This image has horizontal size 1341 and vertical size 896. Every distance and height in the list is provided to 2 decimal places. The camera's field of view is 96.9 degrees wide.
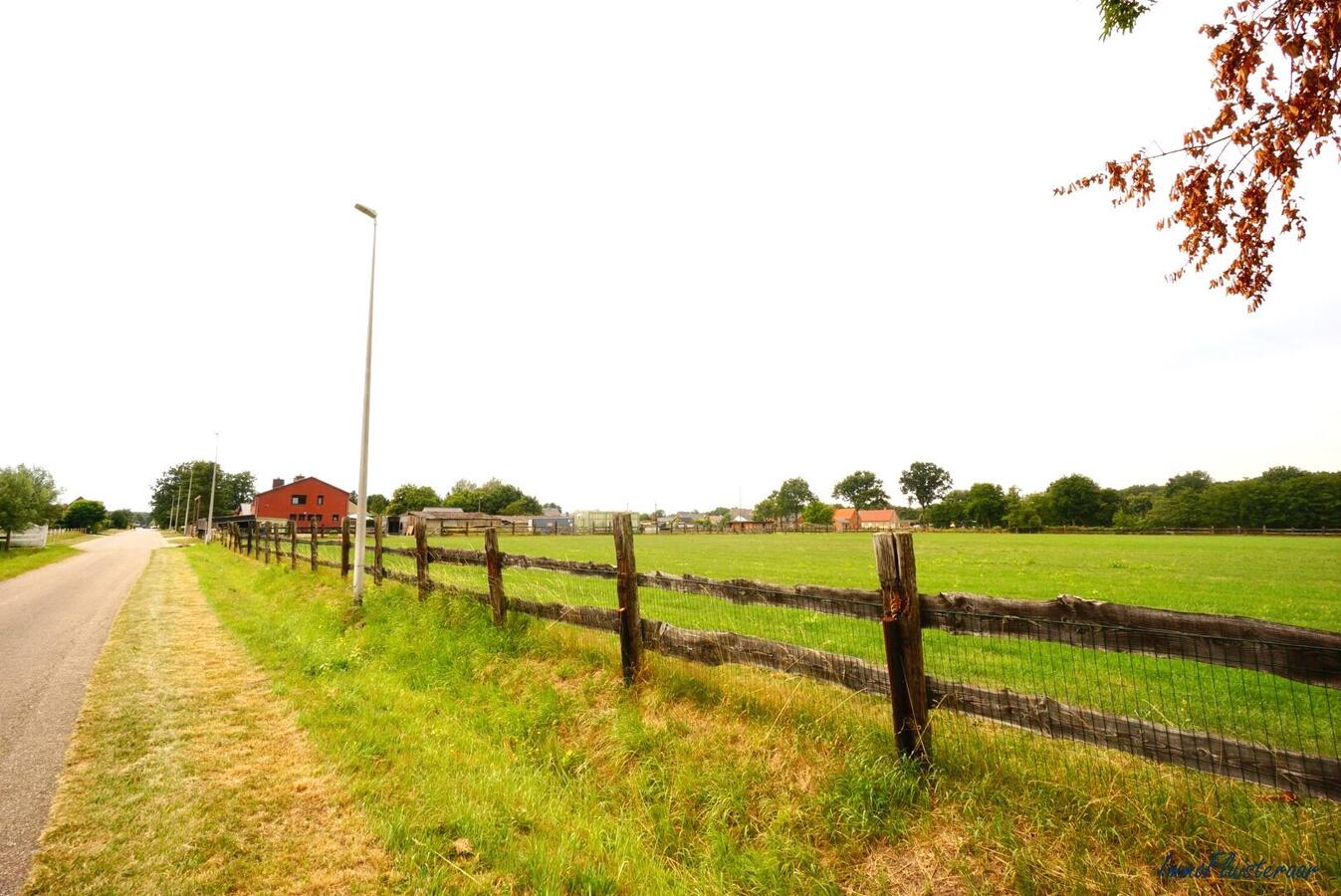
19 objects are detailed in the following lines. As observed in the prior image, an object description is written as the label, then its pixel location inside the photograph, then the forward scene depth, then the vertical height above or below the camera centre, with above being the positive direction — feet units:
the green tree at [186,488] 335.47 +26.82
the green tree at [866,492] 507.71 +18.96
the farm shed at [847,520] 386.73 -3.21
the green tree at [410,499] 369.87 +18.46
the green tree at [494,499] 425.69 +19.46
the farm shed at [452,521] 242.91 +2.54
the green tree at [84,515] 329.31 +13.29
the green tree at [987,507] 353.92 +2.41
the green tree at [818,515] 393.56 +0.79
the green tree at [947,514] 380.99 -0.95
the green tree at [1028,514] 305.94 -2.33
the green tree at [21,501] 97.19 +6.94
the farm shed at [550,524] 330.13 +0.22
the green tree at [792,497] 493.77 +16.01
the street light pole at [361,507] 35.88 +1.47
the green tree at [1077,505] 315.37 +1.73
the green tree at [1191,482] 421.59 +16.54
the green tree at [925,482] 503.61 +25.71
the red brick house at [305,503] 248.11 +12.60
